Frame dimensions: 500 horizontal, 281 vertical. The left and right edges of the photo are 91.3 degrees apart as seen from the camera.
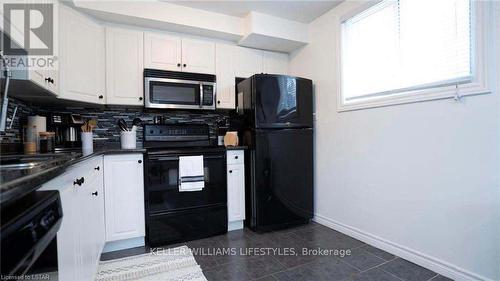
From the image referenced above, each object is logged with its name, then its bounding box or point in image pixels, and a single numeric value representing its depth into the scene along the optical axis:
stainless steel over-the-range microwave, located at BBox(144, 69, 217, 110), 2.48
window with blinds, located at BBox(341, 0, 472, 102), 1.64
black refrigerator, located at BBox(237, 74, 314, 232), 2.50
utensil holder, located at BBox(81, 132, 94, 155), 2.15
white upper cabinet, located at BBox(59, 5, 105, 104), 2.02
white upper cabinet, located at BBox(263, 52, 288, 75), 3.10
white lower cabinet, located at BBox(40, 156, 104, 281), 0.89
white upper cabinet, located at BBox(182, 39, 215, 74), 2.67
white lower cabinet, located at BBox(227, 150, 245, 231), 2.53
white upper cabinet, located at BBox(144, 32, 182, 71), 2.51
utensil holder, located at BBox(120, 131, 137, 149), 2.25
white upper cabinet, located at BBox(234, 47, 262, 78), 2.94
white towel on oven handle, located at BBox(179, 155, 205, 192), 2.25
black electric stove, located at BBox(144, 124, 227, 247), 2.18
